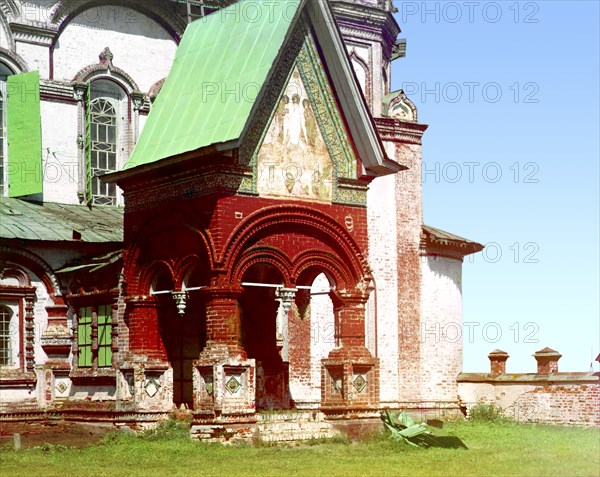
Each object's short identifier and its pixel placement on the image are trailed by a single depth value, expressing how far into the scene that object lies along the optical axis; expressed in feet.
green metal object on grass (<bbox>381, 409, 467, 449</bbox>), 66.33
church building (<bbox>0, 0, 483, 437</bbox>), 66.03
